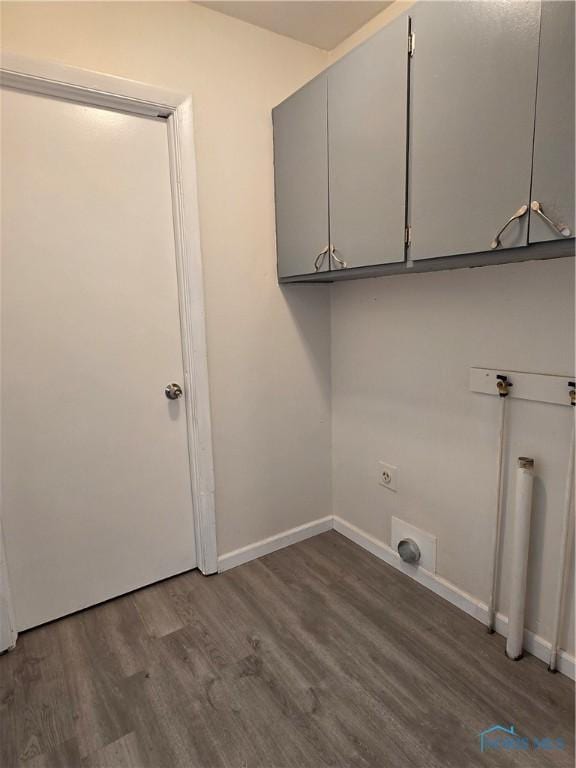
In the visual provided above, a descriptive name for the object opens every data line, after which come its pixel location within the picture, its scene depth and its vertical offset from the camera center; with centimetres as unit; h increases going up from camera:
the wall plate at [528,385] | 138 -26
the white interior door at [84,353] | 158 -15
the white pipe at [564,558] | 138 -80
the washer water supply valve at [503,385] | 153 -27
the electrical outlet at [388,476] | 206 -78
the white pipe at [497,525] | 157 -80
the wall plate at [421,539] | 191 -102
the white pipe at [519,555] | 146 -84
